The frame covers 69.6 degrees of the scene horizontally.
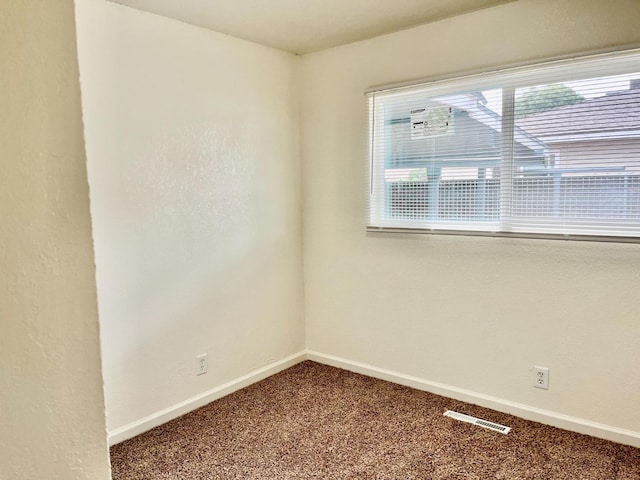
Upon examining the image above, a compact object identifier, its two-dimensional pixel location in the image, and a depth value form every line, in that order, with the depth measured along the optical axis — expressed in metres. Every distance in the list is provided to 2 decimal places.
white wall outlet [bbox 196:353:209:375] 2.84
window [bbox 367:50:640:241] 2.25
